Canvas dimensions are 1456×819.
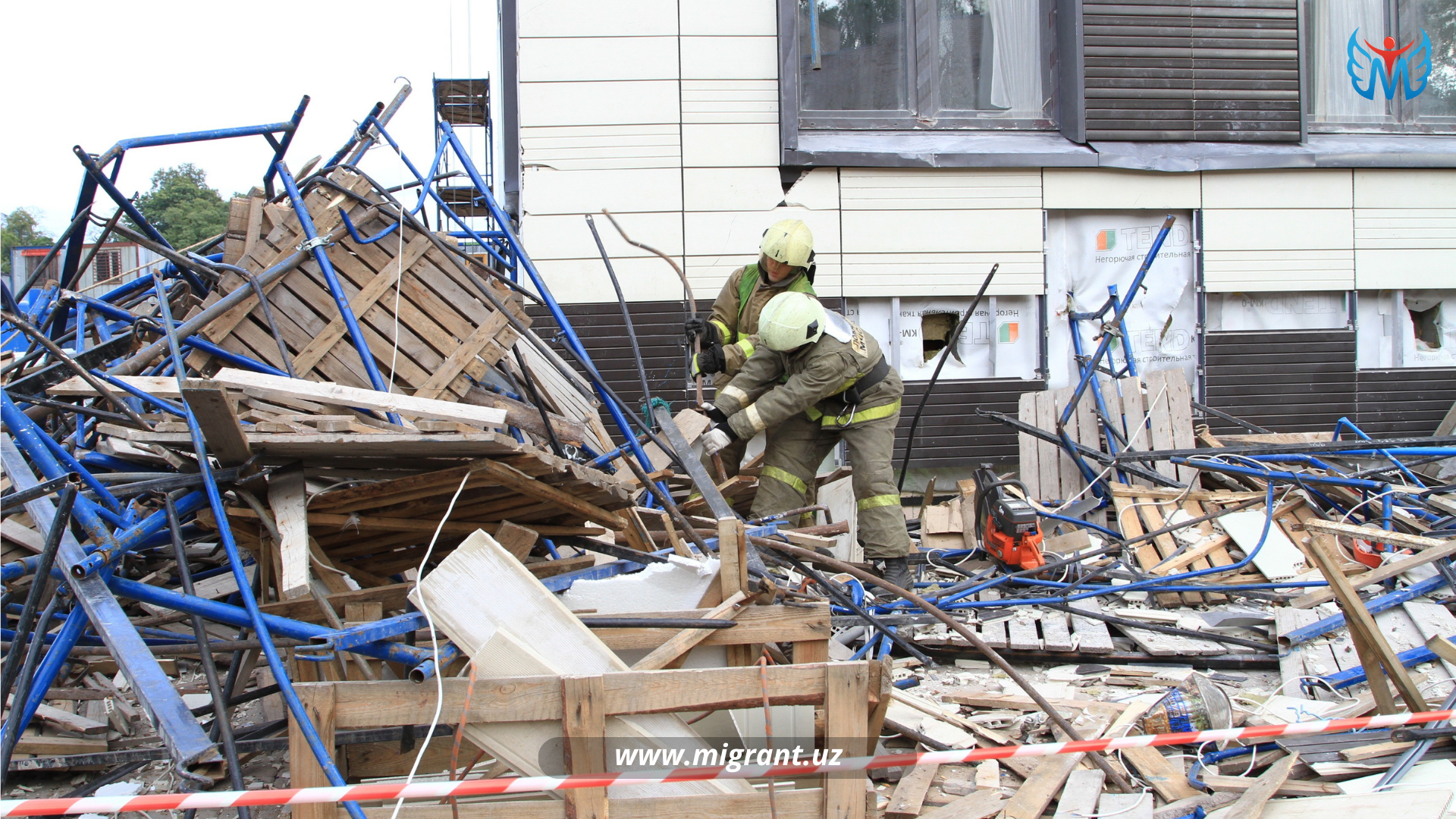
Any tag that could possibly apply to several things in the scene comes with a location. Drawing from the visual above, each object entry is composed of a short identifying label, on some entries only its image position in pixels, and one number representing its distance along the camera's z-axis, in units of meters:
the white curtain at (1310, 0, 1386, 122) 8.08
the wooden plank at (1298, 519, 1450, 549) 4.82
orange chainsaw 5.27
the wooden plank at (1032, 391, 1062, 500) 6.60
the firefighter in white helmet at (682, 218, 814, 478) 5.65
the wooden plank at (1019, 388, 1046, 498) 6.67
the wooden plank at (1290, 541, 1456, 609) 4.54
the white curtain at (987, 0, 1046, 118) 7.79
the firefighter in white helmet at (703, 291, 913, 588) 5.21
